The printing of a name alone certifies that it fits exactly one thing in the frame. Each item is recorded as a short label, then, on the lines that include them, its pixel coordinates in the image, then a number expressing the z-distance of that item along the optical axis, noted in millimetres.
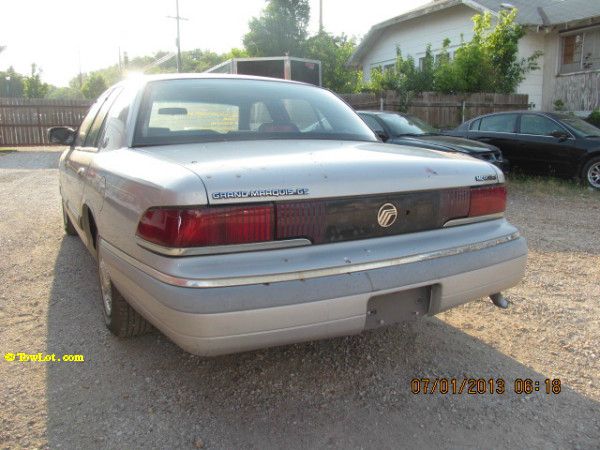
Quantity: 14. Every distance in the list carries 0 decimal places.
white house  17656
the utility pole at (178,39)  33969
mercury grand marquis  2141
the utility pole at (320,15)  31984
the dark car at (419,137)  8266
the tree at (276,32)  30219
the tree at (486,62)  15602
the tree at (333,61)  26922
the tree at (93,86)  54256
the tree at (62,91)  92412
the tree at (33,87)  40062
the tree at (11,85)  47153
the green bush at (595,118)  14587
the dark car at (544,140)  9086
